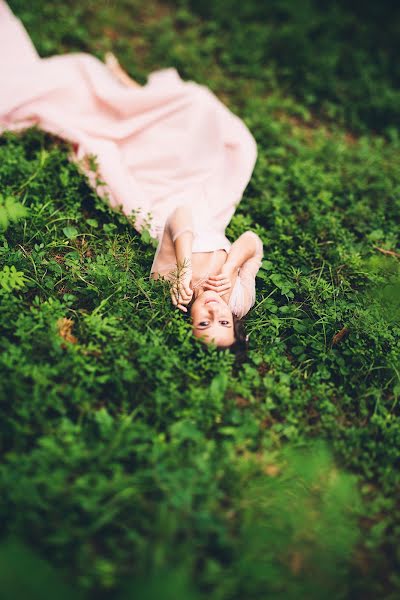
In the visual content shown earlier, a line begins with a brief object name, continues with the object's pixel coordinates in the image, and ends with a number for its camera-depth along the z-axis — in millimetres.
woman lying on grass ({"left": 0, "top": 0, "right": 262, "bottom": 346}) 3906
